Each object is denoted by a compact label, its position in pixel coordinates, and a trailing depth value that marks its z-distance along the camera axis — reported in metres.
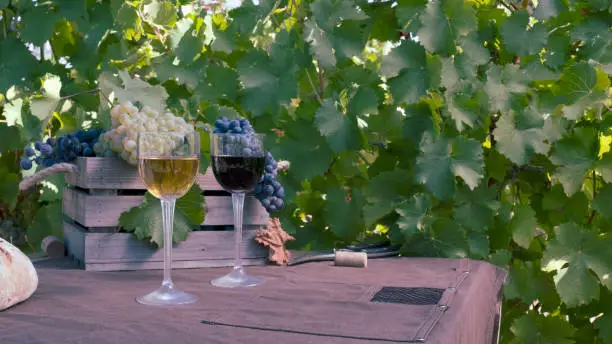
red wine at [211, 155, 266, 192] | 1.34
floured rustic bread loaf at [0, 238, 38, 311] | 1.06
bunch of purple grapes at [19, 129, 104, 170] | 1.52
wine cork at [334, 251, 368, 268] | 1.59
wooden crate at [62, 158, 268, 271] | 1.46
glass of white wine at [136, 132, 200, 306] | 1.13
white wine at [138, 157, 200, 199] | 1.14
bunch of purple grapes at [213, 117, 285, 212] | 1.59
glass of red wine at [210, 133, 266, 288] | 1.33
